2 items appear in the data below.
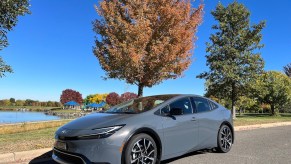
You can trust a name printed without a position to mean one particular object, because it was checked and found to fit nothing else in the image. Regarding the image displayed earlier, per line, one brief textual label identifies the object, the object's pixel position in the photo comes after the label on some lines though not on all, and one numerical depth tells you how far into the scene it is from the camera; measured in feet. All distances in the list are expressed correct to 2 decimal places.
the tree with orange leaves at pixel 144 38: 26.75
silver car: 10.71
